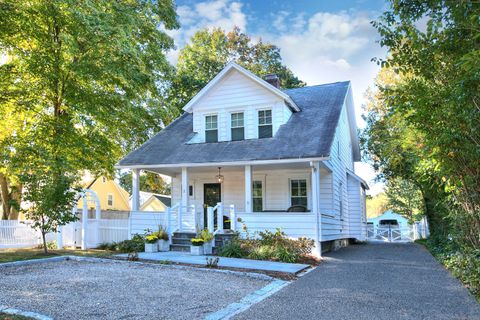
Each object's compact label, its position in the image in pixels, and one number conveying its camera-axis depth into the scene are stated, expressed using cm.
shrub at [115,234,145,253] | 1243
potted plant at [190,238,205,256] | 1131
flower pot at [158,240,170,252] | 1220
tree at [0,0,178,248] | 1280
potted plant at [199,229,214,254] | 1145
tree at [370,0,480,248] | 497
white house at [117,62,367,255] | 1205
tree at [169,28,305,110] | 2453
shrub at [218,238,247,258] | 1090
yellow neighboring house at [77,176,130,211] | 3559
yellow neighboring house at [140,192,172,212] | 3475
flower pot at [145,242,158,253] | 1195
